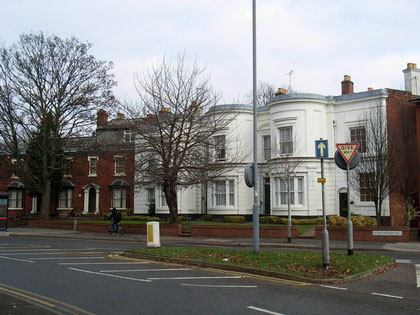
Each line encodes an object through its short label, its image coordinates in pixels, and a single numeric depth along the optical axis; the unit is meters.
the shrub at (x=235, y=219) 32.78
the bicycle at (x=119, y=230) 29.28
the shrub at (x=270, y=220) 30.38
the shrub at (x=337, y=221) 25.11
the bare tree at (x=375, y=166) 24.45
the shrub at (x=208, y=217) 34.88
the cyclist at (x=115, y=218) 29.06
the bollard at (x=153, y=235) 17.64
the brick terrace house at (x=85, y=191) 44.25
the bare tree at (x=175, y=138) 25.75
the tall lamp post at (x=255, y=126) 14.55
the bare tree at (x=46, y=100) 34.09
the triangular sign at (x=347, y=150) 13.53
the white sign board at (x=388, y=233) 22.27
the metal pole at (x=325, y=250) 11.63
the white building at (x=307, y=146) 30.59
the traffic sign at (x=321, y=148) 12.50
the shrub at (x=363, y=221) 24.66
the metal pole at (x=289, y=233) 22.31
